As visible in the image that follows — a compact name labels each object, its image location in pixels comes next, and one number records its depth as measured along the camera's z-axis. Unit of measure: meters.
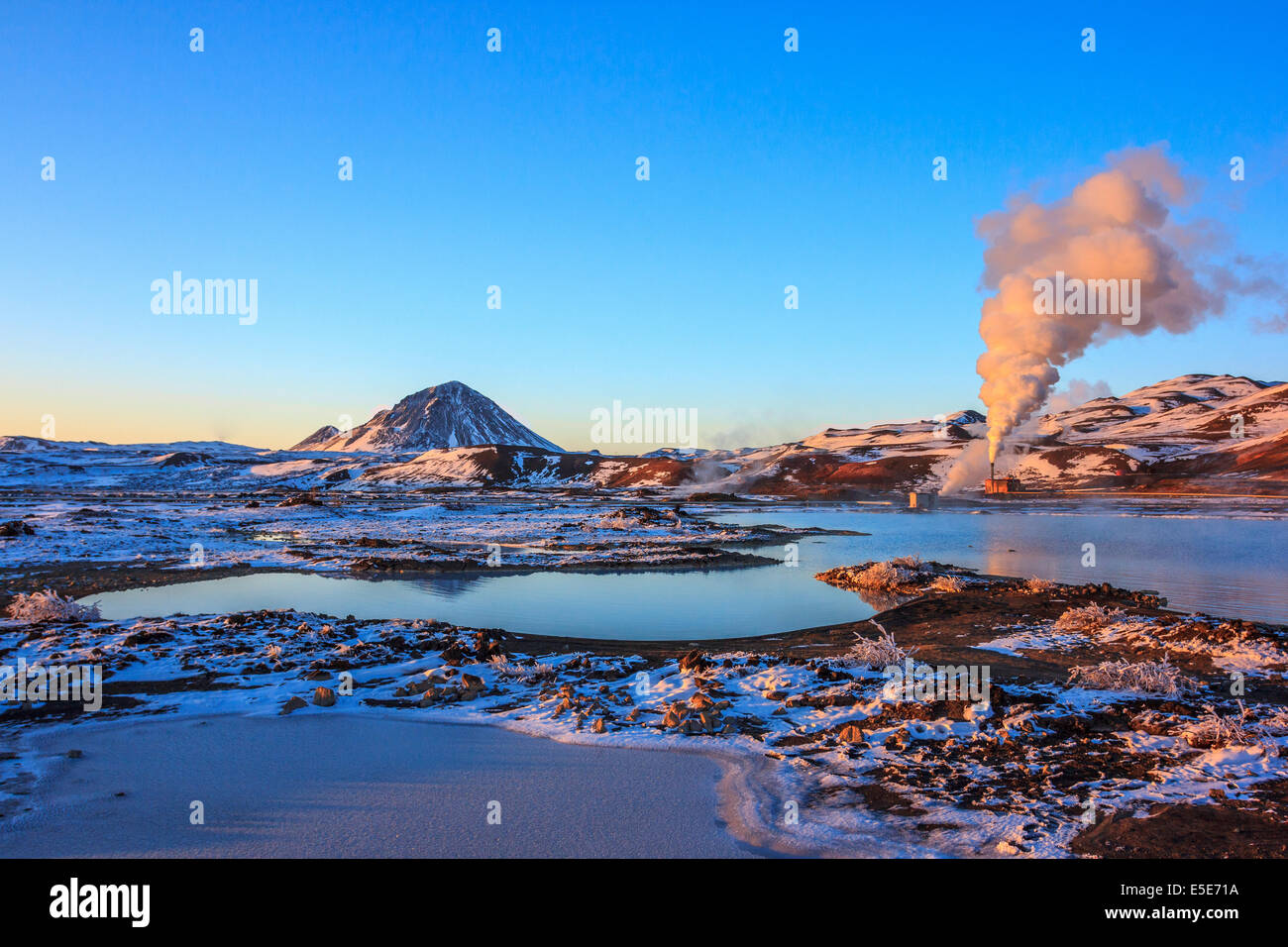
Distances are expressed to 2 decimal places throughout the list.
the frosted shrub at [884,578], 22.05
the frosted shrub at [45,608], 15.39
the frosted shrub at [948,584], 20.75
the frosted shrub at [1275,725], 7.67
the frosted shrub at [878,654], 11.54
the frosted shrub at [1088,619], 14.64
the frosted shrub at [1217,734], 7.42
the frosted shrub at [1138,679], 9.51
